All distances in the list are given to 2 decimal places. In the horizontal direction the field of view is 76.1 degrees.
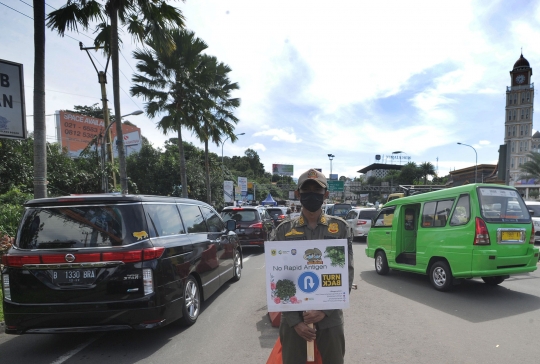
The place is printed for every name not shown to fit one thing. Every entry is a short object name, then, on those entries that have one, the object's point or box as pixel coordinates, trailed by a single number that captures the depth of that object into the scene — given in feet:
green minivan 19.35
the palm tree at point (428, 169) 291.38
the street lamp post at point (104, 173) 54.85
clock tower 253.85
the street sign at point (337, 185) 164.51
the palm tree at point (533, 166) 115.85
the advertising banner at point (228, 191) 97.43
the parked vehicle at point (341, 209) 67.92
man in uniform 7.88
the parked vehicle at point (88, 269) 12.85
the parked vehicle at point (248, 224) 41.11
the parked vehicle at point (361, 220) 54.95
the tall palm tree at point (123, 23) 32.31
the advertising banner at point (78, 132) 115.85
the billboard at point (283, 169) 321.52
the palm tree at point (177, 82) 53.57
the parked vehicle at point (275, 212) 64.37
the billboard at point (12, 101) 20.17
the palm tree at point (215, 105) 58.18
